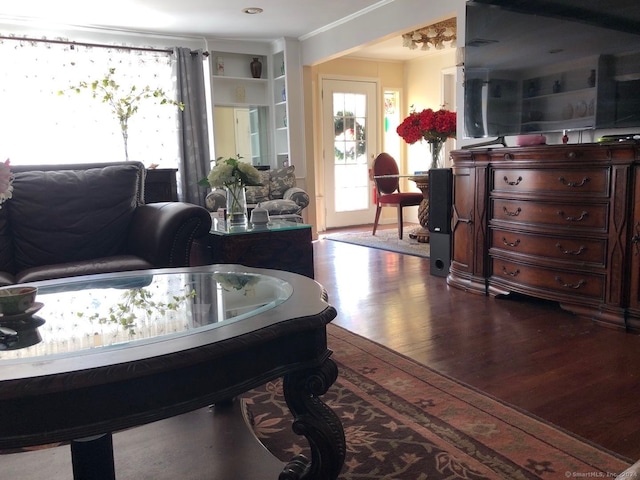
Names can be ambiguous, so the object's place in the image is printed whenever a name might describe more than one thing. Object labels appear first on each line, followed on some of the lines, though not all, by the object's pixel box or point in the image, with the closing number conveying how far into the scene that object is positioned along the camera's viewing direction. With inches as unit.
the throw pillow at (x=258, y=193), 216.5
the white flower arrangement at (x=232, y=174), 123.3
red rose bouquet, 188.2
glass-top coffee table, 34.7
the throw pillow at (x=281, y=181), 220.7
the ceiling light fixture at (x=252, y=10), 186.2
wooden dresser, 101.5
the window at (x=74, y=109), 190.4
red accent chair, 229.0
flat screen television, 106.7
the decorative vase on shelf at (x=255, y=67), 240.8
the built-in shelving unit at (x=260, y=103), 234.2
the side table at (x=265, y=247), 118.0
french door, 276.2
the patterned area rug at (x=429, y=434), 56.9
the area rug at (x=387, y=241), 201.8
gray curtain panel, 218.2
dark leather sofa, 103.8
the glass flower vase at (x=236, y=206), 127.7
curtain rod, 188.4
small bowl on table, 49.4
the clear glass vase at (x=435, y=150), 189.8
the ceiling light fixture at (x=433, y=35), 187.3
